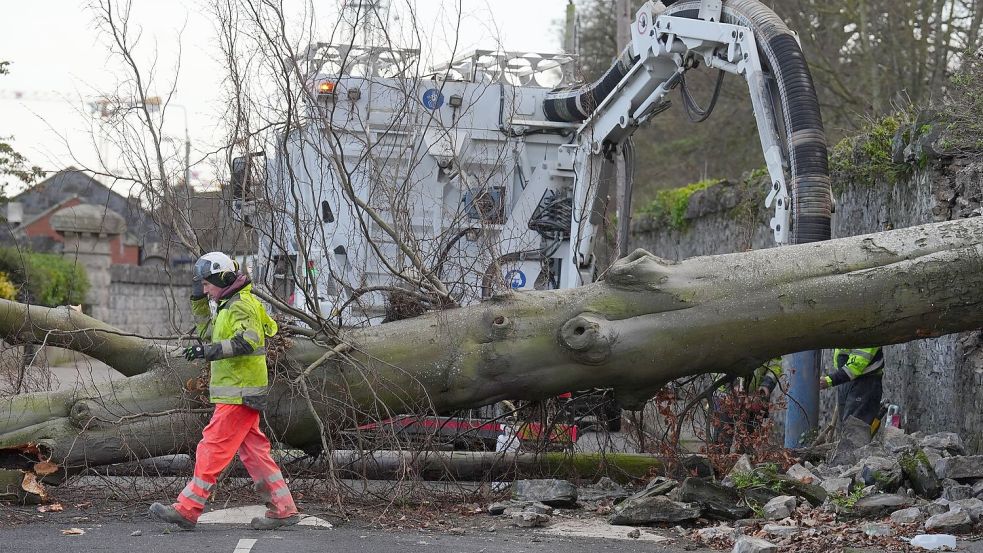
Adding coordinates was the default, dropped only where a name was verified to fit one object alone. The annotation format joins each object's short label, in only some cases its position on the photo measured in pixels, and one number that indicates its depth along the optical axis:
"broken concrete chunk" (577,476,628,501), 15.53
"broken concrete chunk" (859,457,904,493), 14.33
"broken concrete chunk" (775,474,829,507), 14.19
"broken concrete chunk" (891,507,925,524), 12.95
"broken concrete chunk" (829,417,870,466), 16.58
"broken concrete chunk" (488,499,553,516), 14.48
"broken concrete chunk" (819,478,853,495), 14.43
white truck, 16.08
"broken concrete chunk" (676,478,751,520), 13.89
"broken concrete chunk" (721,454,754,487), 14.98
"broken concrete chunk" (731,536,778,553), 11.42
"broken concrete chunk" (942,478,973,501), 13.75
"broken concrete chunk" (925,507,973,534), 12.39
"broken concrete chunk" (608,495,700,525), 13.80
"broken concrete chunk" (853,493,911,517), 13.54
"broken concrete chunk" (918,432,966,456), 15.65
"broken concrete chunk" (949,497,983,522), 12.69
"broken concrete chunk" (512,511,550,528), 13.81
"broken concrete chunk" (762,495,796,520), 13.51
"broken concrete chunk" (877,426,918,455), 15.79
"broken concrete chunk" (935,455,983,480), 14.26
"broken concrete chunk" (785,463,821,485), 15.05
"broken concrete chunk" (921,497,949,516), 13.13
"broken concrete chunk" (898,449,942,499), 14.17
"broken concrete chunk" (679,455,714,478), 16.03
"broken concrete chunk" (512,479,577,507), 14.98
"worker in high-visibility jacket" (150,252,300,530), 12.95
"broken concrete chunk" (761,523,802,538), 12.58
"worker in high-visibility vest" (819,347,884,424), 18.98
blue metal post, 19.17
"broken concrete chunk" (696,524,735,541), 12.95
